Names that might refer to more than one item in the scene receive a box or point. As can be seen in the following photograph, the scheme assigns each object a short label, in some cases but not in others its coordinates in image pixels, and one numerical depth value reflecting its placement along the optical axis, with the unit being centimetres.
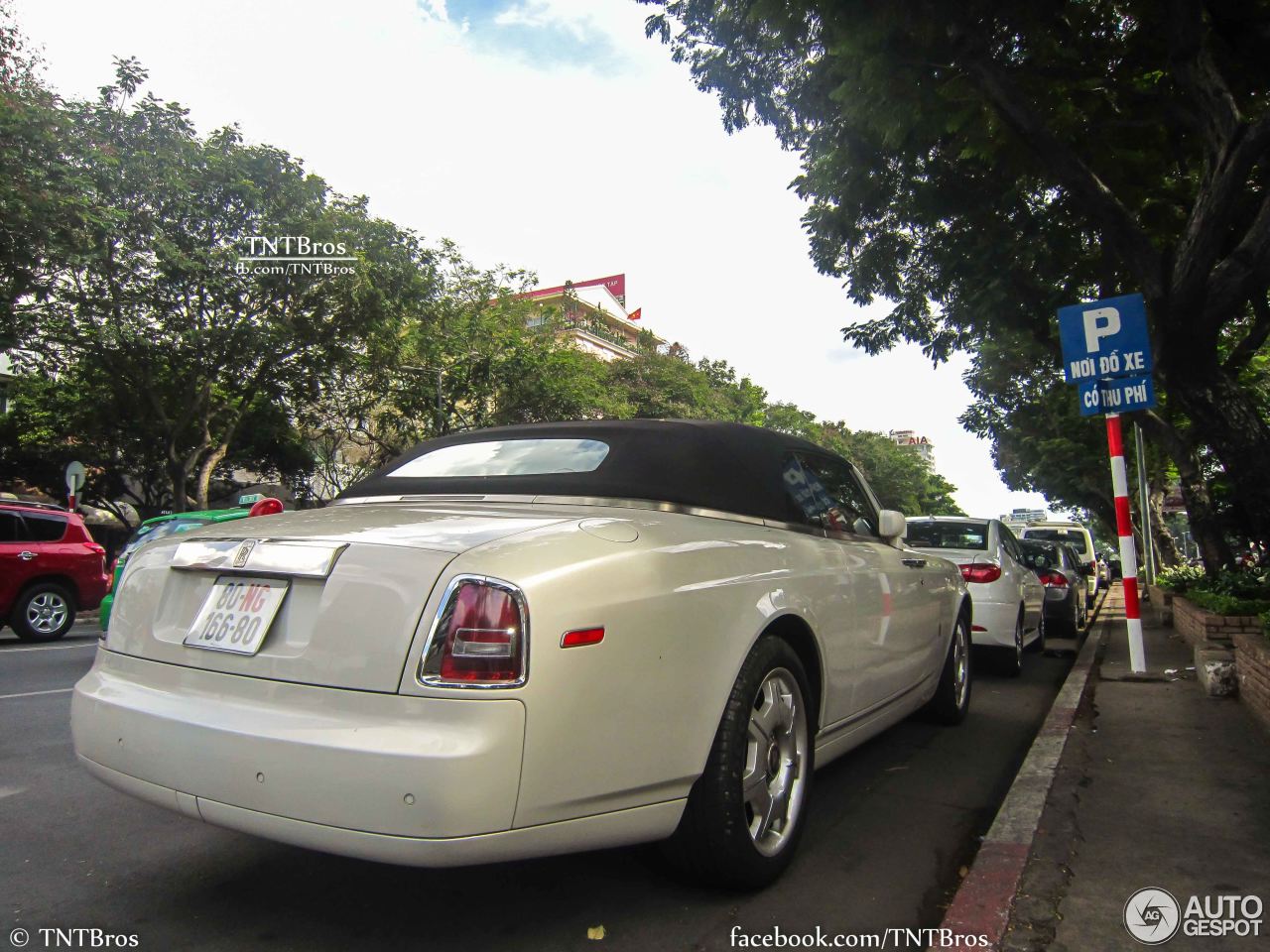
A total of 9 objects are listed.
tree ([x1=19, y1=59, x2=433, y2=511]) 1664
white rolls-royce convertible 215
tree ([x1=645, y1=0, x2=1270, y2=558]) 701
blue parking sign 635
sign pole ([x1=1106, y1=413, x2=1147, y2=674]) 629
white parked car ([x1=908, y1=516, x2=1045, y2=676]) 749
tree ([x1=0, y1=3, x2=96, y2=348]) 1374
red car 1070
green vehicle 769
